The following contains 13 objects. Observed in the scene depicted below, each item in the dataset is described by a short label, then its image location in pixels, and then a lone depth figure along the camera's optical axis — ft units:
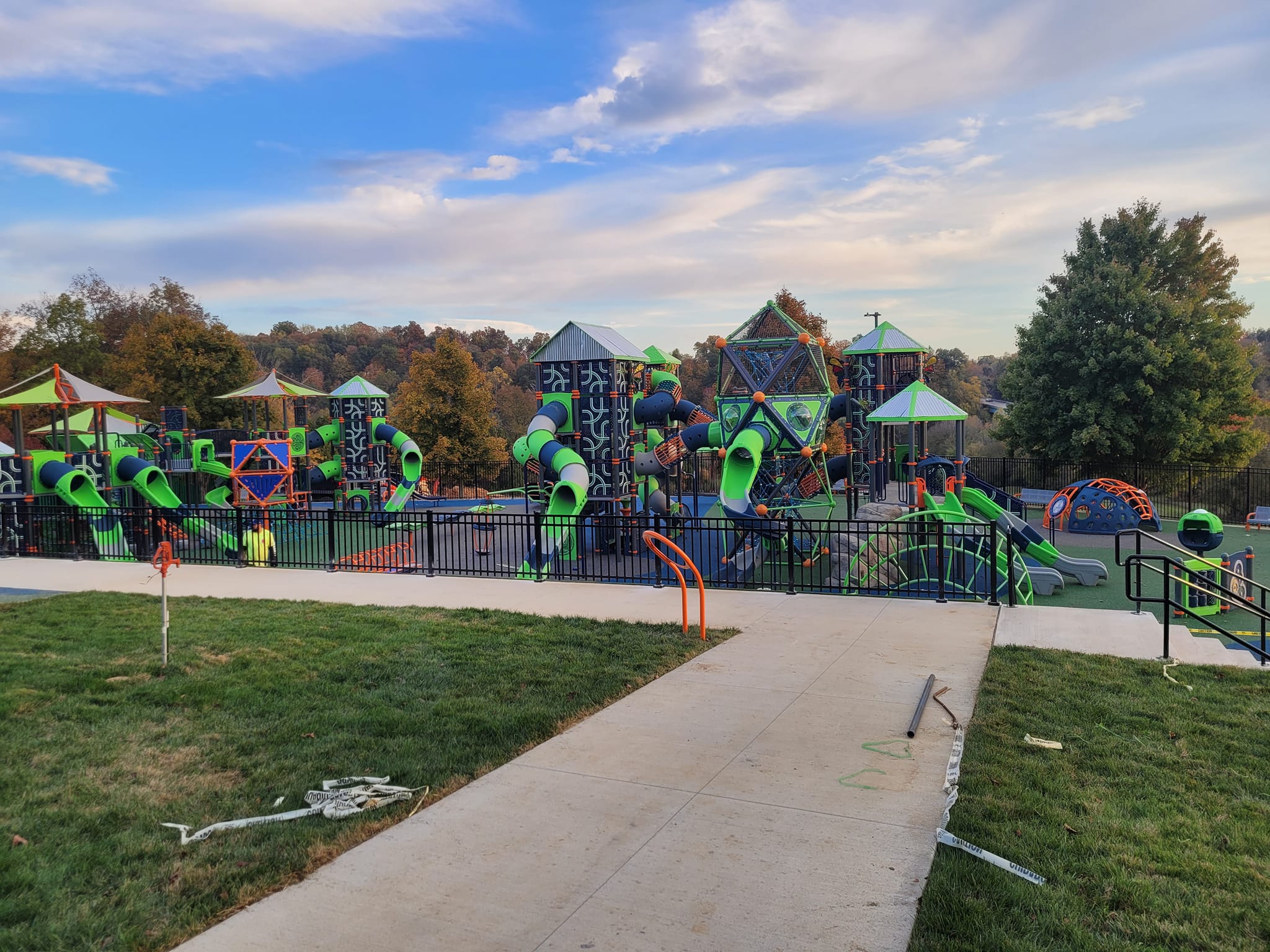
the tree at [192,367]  126.62
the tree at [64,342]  152.66
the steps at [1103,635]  30.66
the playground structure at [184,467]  61.57
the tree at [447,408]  123.34
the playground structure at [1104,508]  74.13
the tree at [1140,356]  95.50
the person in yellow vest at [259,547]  54.03
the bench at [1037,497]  95.76
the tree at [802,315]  131.54
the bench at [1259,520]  79.25
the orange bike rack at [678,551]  33.14
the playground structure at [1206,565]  41.68
